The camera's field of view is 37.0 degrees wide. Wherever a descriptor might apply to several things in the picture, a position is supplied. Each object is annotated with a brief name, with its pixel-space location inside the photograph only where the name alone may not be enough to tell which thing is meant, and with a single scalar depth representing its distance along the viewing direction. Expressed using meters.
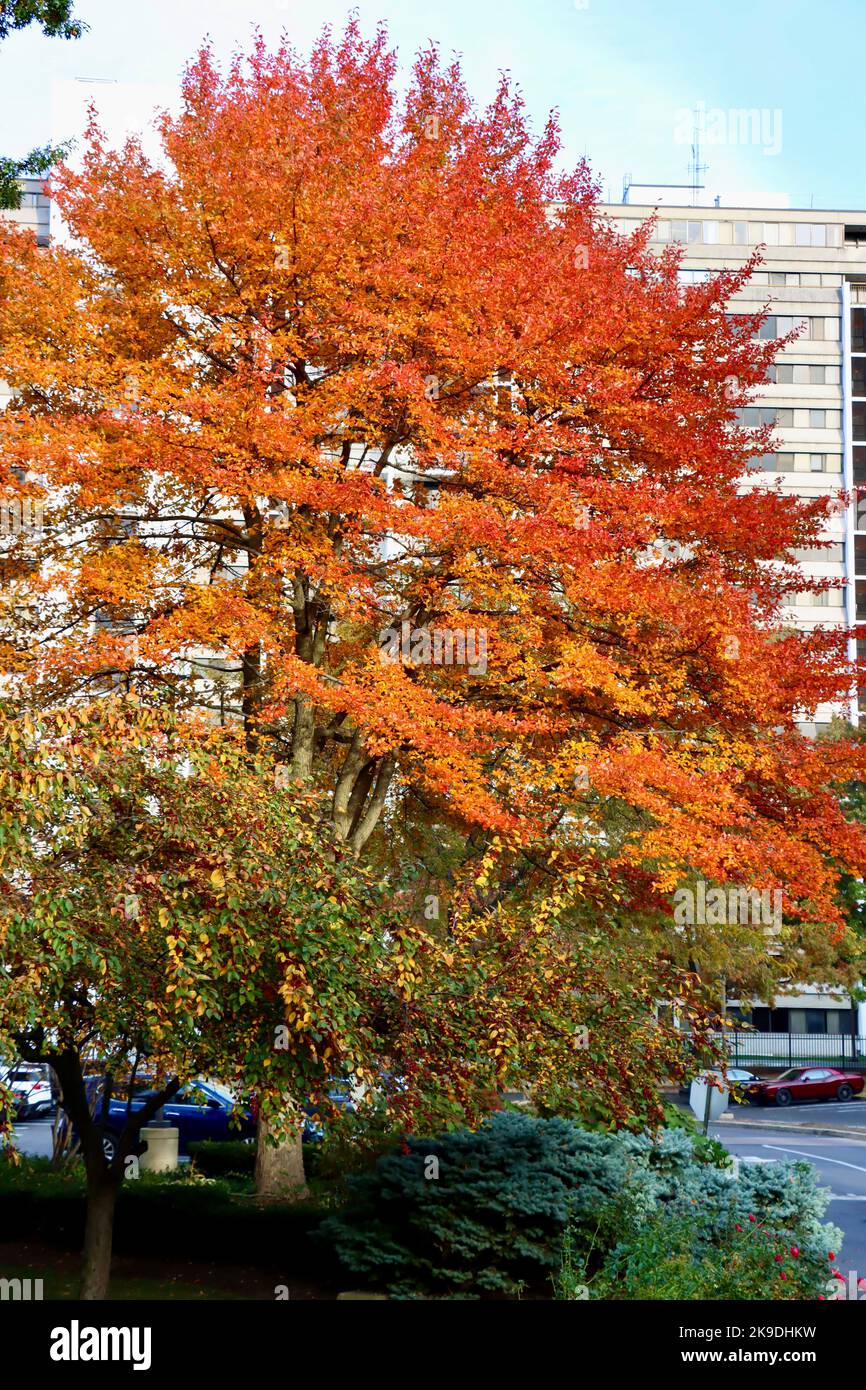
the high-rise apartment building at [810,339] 65.38
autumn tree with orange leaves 14.51
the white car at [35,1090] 35.88
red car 43.16
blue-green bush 11.84
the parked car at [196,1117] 24.92
